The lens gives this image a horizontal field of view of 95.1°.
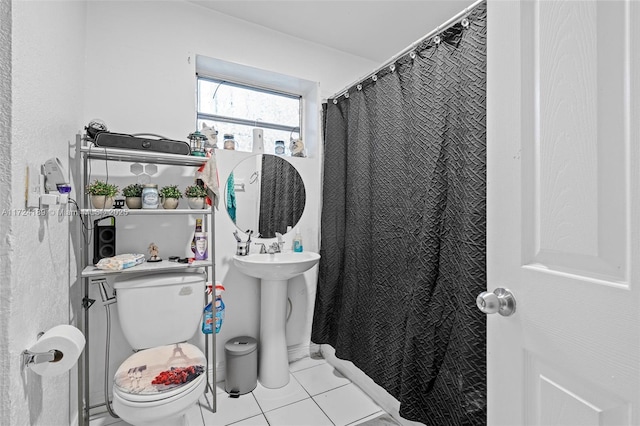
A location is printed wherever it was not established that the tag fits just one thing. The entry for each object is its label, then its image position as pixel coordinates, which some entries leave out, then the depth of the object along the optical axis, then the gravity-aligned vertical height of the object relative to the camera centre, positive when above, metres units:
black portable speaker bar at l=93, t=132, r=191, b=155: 1.48 +0.37
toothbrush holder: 2.02 -0.25
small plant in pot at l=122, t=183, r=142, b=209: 1.61 +0.09
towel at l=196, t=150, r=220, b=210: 1.73 +0.21
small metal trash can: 1.85 -1.00
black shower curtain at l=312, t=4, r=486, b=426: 1.13 -0.07
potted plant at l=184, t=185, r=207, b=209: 1.72 +0.10
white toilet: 1.21 -0.72
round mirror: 2.13 +0.14
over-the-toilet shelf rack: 1.45 -0.06
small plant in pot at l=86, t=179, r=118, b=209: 1.49 +0.09
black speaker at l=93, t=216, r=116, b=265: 1.58 -0.16
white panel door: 0.51 +0.01
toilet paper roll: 0.85 -0.41
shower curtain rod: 1.17 +0.84
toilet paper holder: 0.82 -0.42
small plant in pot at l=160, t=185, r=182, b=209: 1.66 +0.09
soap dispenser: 2.24 -0.24
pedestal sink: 1.88 -0.74
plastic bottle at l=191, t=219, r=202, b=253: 1.81 -0.10
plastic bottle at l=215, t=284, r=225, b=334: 1.81 -0.59
